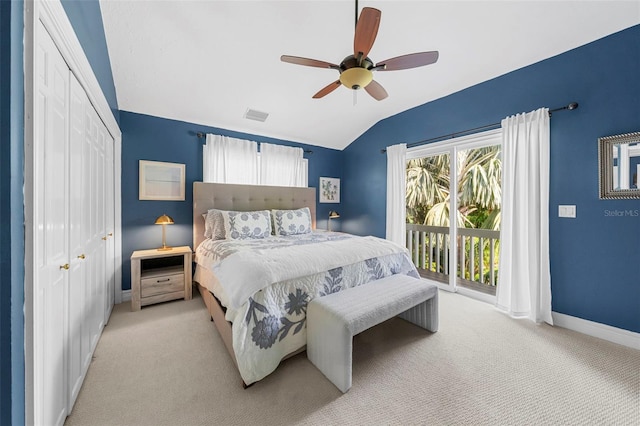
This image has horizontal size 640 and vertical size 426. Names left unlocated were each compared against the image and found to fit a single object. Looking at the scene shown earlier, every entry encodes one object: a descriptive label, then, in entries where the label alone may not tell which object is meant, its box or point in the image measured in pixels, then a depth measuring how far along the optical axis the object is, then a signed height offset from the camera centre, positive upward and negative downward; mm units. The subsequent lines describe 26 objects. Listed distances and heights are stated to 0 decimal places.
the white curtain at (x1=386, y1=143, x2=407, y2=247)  3846 +342
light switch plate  2357 +15
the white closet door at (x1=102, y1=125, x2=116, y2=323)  2439 -114
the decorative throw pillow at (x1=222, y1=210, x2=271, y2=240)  3055 -146
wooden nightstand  2699 -746
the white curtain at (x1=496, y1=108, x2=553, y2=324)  2473 -72
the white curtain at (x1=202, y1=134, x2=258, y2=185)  3527 +815
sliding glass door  3213 +61
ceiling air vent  3398 +1417
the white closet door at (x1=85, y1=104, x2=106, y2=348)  1801 -124
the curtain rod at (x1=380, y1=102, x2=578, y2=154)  2324 +1045
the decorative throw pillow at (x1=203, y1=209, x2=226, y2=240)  3120 -148
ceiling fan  1575 +1102
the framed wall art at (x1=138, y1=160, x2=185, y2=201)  3113 +443
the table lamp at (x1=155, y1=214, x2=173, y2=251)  2937 -109
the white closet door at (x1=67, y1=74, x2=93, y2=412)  1383 -149
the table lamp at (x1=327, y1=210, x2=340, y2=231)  4553 -31
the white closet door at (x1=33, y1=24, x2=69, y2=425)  934 -79
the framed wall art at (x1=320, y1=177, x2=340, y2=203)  4824 +478
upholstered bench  1595 -746
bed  1649 -552
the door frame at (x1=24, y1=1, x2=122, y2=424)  868 +119
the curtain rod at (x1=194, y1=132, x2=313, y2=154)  3480 +1144
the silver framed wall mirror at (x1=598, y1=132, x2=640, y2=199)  2053 +406
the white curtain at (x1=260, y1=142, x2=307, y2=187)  4027 +833
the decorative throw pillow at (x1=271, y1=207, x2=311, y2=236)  3482 -125
